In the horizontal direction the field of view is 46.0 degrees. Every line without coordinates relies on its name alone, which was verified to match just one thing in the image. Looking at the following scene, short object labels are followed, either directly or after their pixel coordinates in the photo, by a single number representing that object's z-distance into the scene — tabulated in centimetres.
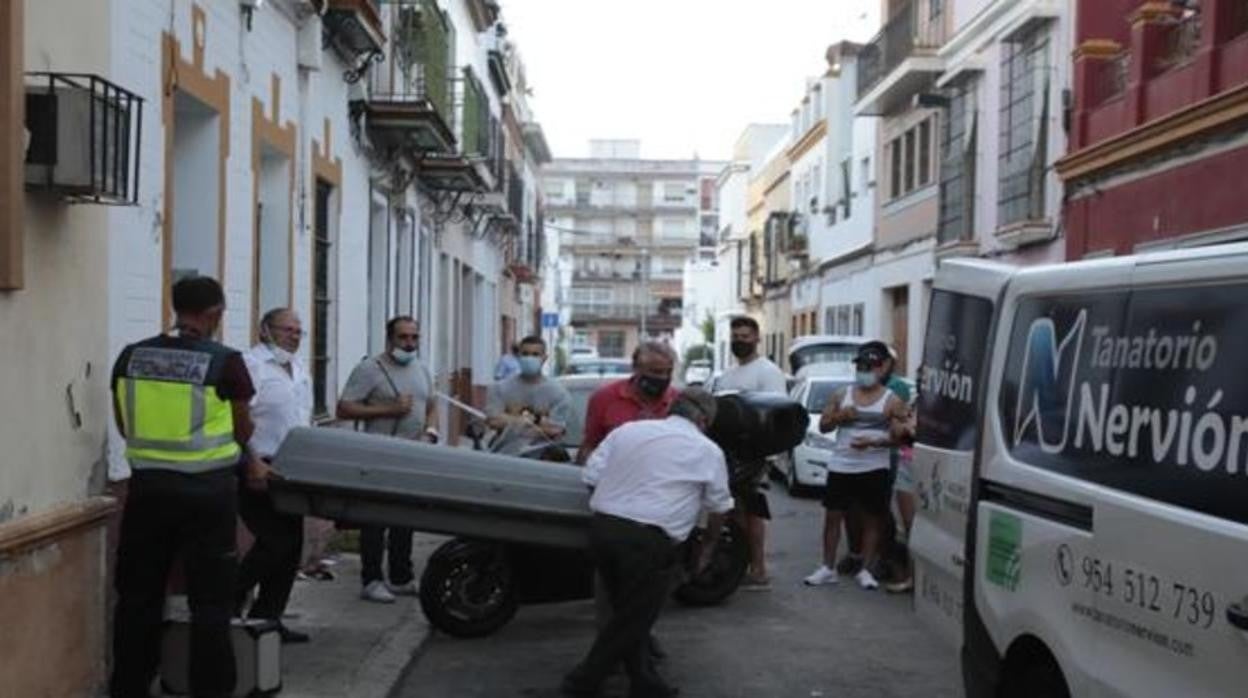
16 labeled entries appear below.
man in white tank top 989
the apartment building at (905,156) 2431
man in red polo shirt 721
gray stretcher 670
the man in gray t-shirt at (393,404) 890
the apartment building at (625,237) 9681
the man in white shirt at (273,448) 696
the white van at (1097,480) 364
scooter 798
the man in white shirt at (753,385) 941
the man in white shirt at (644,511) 630
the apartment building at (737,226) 5575
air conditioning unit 539
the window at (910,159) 2639
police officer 569
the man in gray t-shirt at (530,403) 976
